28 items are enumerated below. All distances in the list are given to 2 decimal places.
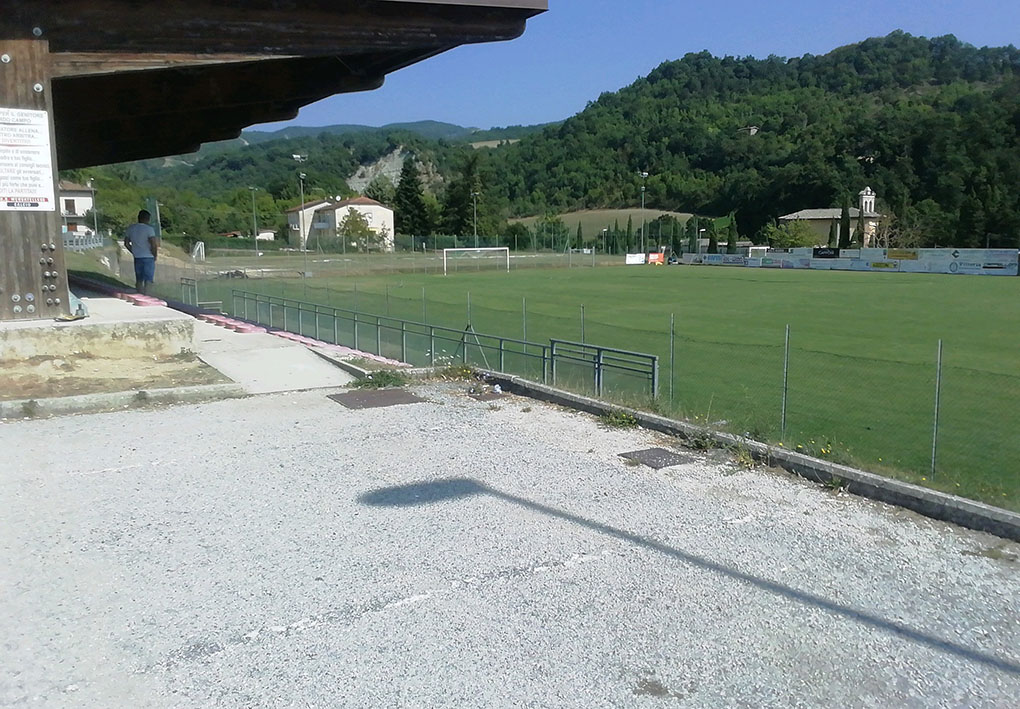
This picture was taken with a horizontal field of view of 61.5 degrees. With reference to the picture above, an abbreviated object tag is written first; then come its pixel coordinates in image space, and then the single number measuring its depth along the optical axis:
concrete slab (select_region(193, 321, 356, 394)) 12.37
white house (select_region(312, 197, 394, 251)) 128.14
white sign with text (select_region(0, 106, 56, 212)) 11.91
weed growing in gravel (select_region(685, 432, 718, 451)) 8.77
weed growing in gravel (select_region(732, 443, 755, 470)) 8.15
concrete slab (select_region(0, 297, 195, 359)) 11.43
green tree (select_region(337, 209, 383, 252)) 113.66
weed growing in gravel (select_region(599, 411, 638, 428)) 9.81
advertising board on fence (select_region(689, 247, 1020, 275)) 65.69
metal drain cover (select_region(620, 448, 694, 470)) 8.23
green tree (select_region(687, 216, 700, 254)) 111.88
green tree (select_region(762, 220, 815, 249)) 107.81
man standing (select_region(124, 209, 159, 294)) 19.91
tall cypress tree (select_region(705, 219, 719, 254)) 105.56
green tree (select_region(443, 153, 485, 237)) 128.25
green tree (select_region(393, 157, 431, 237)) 135.00
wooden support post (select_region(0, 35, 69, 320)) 11.88
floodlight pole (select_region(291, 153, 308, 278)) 58.82
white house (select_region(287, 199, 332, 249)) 139.77
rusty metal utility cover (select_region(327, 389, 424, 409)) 10.97
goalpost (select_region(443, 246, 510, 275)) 78.25
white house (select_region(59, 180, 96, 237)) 111.53
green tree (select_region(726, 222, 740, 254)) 107.03
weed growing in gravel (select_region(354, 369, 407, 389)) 12.23
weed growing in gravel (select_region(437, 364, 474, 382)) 12.95
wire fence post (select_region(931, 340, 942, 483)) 8.41
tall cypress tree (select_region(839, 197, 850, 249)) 100.00
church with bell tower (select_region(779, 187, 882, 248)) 118.88
